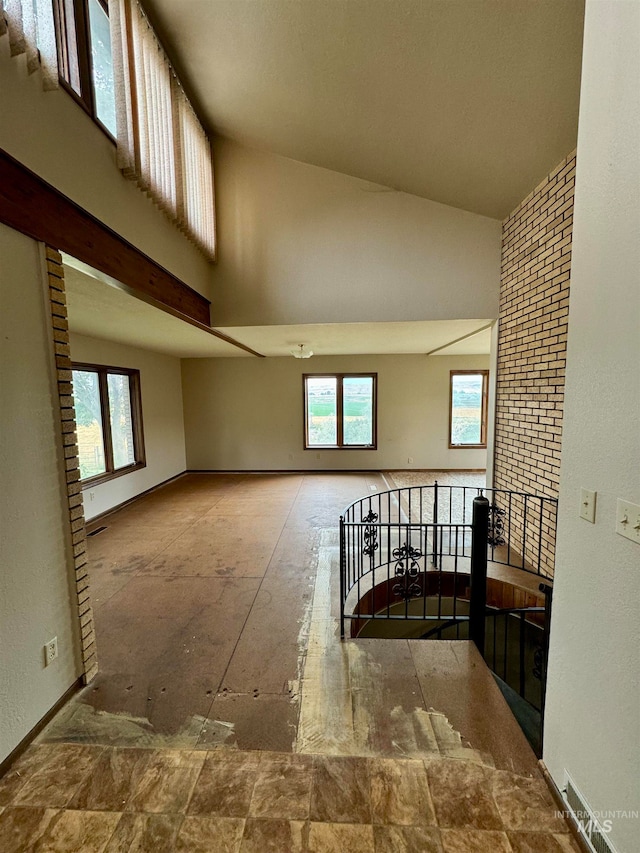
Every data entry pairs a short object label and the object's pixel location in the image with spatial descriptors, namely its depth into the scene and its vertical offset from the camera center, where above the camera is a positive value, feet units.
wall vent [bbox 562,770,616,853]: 3.72 -4.85
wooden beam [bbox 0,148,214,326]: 4.80 +2.99
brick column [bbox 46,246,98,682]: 5.65 -0.95
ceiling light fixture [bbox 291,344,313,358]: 16.53 +2.33
